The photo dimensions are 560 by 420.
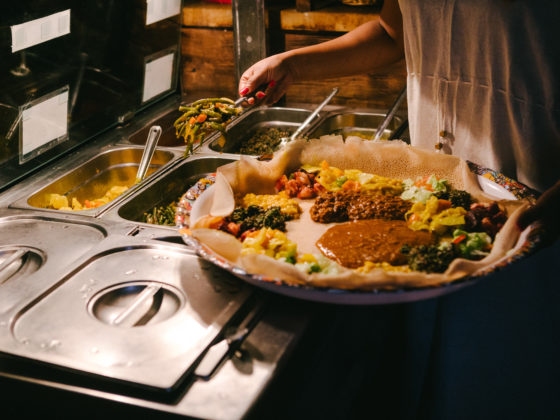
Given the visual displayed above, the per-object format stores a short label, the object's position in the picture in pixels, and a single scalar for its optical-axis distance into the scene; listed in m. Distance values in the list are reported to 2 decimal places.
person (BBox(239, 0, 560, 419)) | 1.99
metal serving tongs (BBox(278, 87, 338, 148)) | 3.12
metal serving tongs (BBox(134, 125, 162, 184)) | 2.68
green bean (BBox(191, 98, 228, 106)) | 2.63
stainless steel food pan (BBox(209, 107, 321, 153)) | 3.51
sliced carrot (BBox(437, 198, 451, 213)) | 2.04
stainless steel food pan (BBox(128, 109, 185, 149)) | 3.23
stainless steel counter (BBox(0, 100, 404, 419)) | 1.26
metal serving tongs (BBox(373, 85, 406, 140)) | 2.89
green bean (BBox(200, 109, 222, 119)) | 2.54
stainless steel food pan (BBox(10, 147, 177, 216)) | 2.65
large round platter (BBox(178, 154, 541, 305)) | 1.43
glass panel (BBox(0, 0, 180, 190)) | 2.31
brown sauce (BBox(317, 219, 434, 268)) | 1.77
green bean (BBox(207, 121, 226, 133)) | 2.50
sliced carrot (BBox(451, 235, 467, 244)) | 1.83
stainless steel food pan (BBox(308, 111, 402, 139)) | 3.47
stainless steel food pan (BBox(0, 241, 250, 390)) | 1.31
